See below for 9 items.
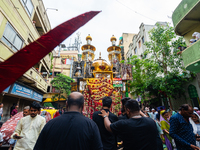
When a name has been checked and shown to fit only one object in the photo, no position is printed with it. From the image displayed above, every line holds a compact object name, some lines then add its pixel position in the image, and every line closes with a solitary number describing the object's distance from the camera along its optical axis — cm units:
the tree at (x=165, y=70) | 1048
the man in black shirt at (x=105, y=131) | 264
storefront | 973
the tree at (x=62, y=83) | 2295
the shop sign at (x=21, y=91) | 976
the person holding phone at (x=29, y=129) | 272
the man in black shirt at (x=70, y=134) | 137
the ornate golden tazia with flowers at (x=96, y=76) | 723
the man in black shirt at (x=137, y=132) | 186
